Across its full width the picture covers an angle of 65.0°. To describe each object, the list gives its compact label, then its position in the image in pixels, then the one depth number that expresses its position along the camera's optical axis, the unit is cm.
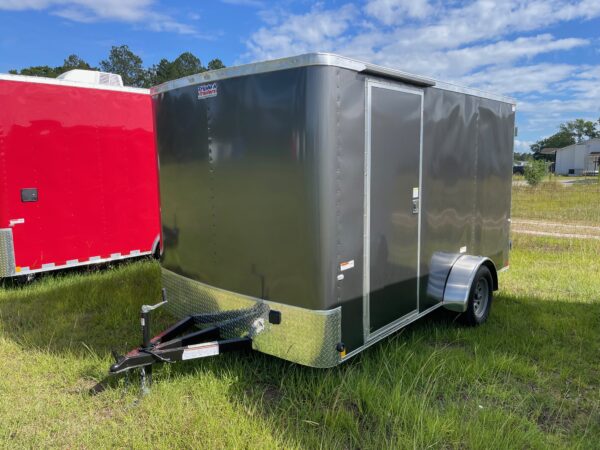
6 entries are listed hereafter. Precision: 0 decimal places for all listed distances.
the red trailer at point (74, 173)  593
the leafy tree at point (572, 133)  10781
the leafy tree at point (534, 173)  2917
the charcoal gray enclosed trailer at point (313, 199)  314
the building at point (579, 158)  6506
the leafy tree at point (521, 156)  10559
